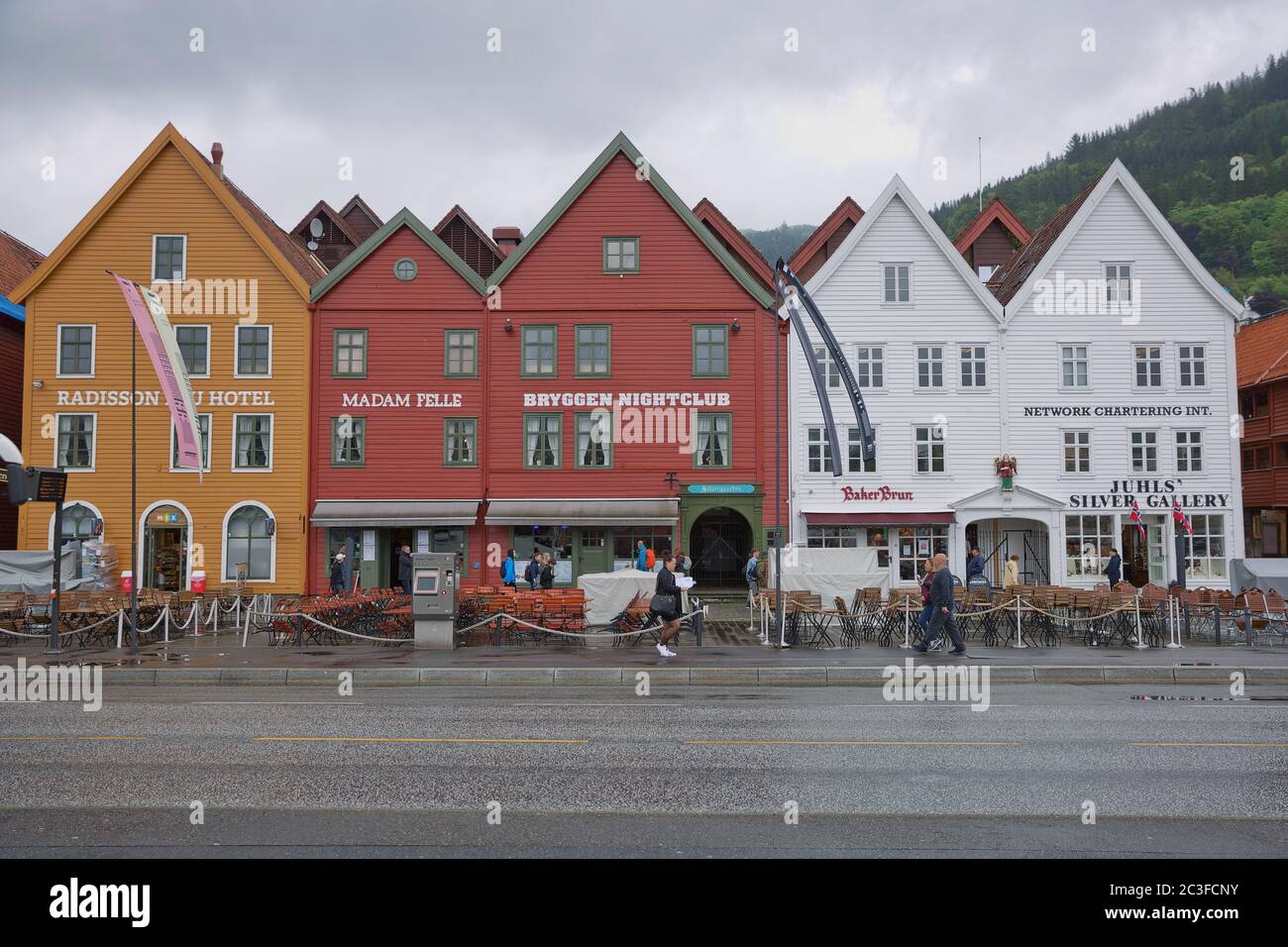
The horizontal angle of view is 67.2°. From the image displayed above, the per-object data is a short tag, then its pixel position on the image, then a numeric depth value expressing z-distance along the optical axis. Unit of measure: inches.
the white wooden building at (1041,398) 1279.5
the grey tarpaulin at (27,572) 995.3
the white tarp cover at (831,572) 887.7
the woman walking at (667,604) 701.9
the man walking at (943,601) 676.7
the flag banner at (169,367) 1046.4
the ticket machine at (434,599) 763.4
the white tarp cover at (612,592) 840.9
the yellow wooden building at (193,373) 1237.7
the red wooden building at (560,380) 1263.5
